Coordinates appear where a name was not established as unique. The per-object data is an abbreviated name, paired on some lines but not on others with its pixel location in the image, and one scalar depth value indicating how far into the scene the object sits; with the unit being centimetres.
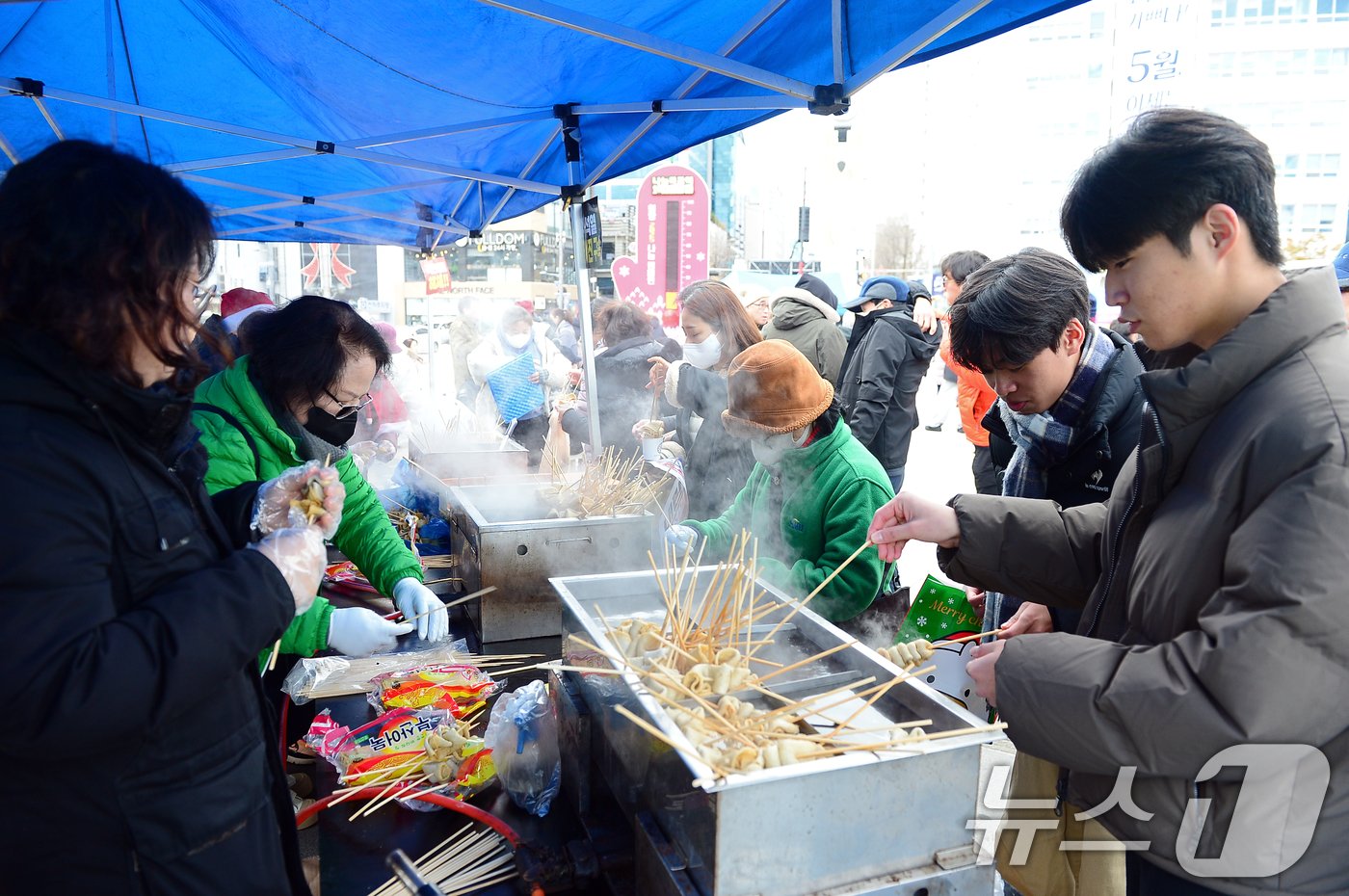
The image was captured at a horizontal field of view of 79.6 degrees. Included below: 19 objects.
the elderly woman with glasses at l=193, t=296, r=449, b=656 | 225
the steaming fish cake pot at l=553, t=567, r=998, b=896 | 118
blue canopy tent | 256
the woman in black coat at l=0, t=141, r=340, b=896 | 105
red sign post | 1070
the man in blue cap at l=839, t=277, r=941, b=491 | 479
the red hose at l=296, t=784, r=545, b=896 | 169
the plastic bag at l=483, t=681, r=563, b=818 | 181
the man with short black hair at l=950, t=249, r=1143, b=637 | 210
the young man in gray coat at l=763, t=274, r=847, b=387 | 493
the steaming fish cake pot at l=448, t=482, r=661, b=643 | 279
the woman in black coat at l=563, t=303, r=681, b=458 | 593
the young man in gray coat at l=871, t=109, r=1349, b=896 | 109
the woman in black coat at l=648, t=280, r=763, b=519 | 407
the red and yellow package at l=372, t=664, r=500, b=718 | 220
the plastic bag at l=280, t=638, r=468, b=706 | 238
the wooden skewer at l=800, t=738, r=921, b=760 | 125
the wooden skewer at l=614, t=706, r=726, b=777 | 121
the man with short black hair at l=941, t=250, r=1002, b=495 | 488
